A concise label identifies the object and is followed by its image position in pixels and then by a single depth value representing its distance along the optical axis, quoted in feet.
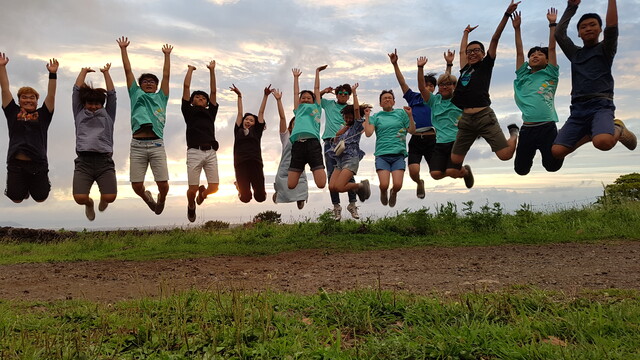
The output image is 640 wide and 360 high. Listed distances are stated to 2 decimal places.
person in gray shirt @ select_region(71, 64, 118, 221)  28.91
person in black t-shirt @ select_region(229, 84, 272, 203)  36.65
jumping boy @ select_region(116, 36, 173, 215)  29.53
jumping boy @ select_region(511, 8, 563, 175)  26.04
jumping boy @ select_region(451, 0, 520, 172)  27.37
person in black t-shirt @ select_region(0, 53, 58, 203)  28.25
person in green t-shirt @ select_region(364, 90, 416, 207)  34.96
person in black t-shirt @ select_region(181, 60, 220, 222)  32.24
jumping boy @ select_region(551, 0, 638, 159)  22.67
